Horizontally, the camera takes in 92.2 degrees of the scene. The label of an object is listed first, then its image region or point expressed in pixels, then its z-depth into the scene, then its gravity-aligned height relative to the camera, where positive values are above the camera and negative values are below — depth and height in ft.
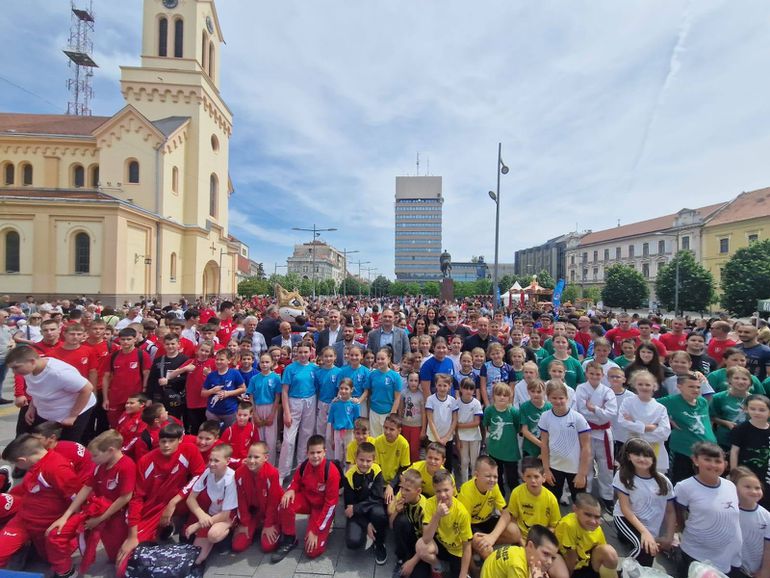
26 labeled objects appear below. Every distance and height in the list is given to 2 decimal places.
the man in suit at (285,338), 23.26 -3.07
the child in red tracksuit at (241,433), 14.62 -5.82
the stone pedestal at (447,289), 61.41 +0.42
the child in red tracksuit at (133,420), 14.34 -5.18
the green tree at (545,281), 212.02 +6.71
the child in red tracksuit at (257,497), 12.02 -6.92
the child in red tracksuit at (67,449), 11.75 -5.22
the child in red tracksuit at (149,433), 13.50 -5.38
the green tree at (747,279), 88.28 +3.95
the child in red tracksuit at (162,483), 11.64 -6.49
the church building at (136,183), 71.56 +25.87
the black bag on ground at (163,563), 10.08 -7.61
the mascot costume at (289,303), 29.02 -1.51
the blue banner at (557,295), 60.91 -0.39
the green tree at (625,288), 142.20 +2.10
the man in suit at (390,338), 21.54 -2.76
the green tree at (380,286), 288.30 +3.77
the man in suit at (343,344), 21.15 -3.12
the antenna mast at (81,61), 133.39 +85.94
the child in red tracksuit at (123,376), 17.02 -4.05
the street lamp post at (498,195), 45.83 +12.01
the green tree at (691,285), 110.32 +2.76
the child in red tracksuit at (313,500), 11.84 -7.08
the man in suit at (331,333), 23.58 -2.76
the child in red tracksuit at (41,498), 10.58 -6.39
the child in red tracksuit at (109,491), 11.24 -6.35
